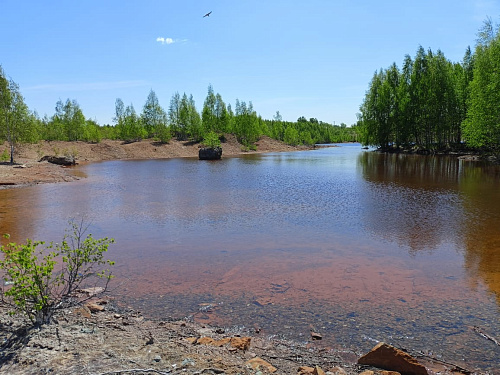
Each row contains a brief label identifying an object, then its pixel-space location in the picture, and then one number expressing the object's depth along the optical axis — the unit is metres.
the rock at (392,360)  4.95
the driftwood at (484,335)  5.91
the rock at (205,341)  5.58
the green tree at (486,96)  36.09
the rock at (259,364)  4.71
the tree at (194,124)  95.94
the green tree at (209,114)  97.94
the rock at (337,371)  4.82
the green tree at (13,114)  39.84
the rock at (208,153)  64.50
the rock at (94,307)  6.96
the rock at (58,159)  49.31
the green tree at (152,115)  98.19
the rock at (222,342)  5.55
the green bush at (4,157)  41.84
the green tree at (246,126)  104.06
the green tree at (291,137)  123.94
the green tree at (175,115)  100.19
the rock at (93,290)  7.98
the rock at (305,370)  4.67
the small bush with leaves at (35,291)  5.29
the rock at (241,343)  5.50
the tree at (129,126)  94.94
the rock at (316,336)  6.15
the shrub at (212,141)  70.49
